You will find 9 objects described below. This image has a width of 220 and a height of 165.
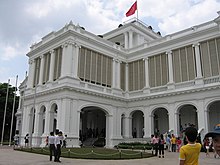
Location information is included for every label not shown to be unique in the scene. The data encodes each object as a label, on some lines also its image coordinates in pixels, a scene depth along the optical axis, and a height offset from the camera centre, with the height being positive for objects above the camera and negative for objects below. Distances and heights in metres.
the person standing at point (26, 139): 27.70 -1.49
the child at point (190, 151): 4.42 -0.43
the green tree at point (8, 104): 49.12 +4.52
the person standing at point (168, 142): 23.31 -1.43
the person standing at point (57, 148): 13.29 -1.19
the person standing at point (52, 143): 13.97 -0.94
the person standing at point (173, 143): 22.26 -1.43
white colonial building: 26.28 +5.24
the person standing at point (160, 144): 17.10 -1.21
